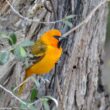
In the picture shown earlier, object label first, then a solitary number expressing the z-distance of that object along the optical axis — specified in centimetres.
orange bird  619
